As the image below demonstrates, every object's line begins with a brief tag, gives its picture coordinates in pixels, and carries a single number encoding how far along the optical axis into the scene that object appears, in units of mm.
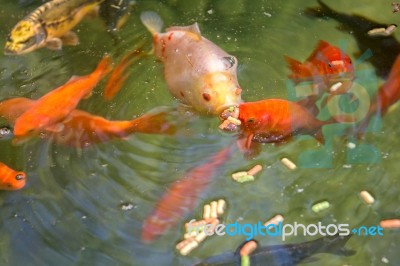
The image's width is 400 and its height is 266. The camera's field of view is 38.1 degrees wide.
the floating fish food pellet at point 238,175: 2312
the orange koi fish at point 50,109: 2455
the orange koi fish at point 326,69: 2580
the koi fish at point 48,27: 2723
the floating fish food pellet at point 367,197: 2203
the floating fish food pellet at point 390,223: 2123
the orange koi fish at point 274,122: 2336
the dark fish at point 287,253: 2072
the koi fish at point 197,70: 2277
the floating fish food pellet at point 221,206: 2234
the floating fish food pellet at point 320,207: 2199
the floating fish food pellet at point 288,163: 2330
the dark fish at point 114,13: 2961
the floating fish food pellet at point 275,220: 2188
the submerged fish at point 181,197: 2213
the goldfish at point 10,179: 2357
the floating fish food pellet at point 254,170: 2324
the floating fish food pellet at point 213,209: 2224
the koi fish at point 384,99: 2463
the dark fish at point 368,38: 2648
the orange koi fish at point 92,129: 2477
